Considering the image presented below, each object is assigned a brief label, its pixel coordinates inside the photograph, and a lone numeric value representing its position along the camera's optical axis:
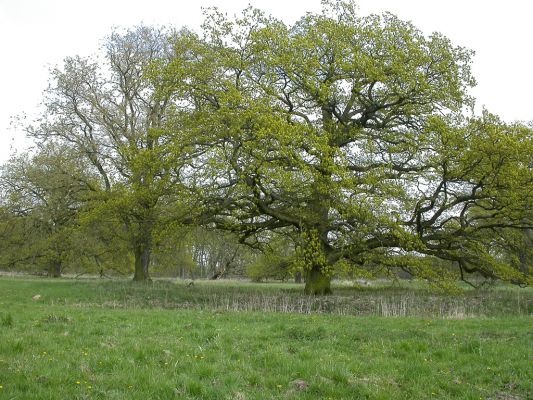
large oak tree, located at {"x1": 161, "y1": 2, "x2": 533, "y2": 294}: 19.03
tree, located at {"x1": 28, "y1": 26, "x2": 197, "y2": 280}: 30.41
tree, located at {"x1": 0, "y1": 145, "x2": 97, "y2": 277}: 29.72
